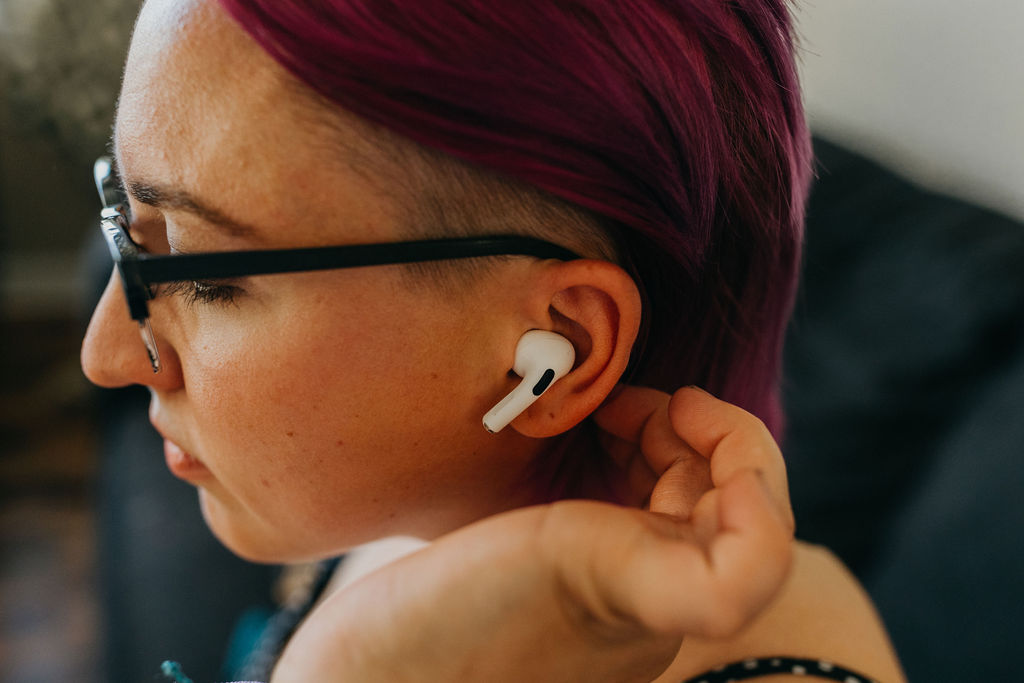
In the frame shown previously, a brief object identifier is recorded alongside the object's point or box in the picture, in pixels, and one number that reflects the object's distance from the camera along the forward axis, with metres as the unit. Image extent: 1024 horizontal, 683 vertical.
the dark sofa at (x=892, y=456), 0.65
